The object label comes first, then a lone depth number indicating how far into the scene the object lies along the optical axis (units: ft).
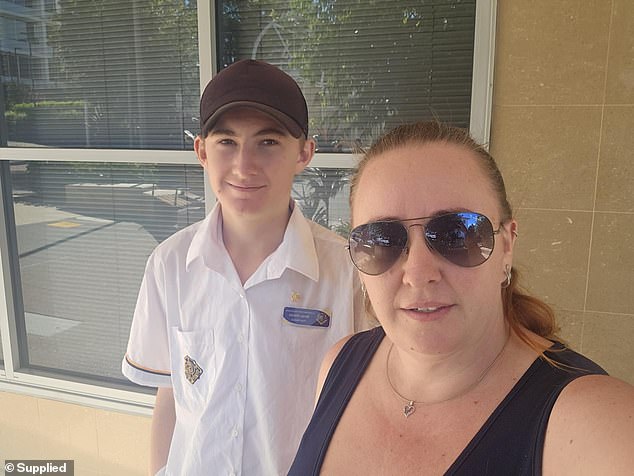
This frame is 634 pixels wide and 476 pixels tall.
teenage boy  4.23
